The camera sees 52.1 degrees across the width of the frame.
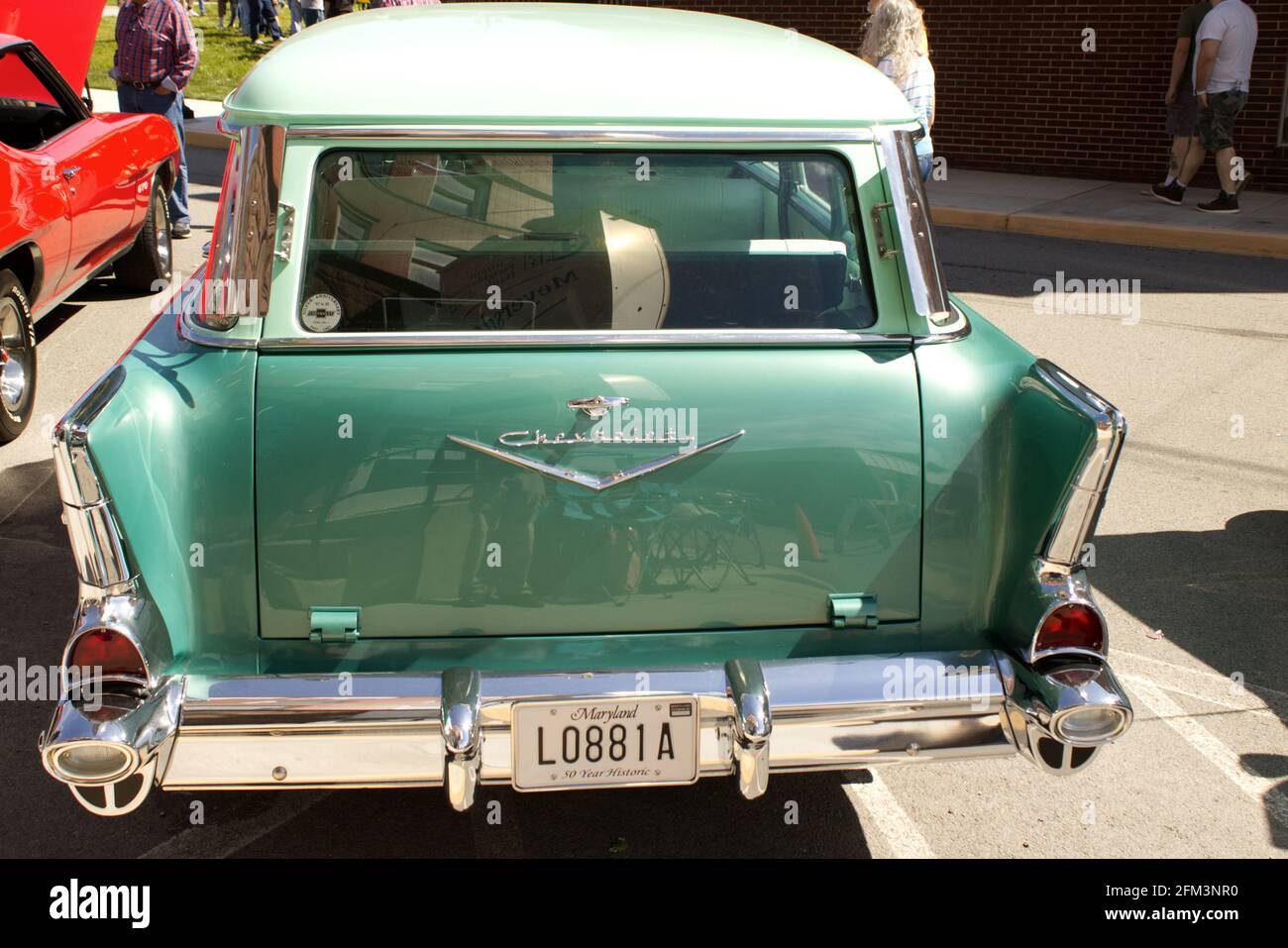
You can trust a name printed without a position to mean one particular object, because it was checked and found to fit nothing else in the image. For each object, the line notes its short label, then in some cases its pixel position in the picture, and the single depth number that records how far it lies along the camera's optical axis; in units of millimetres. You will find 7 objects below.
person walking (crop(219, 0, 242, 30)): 23330
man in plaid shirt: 9516
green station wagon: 2793
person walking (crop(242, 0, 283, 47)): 21266
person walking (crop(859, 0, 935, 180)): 8109
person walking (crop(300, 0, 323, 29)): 20094
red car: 6164
